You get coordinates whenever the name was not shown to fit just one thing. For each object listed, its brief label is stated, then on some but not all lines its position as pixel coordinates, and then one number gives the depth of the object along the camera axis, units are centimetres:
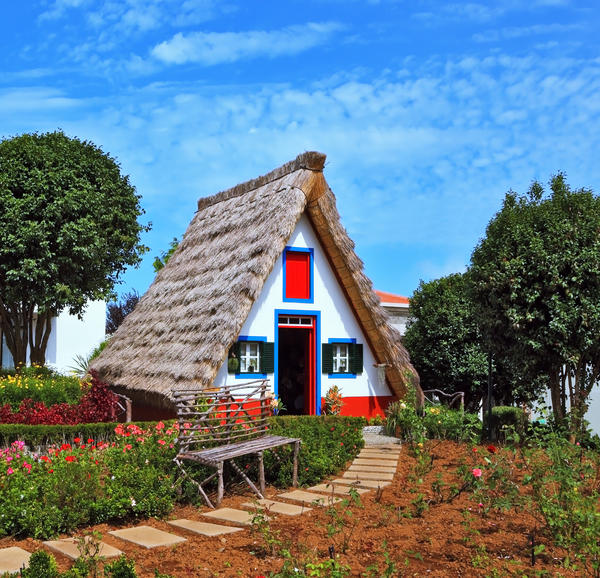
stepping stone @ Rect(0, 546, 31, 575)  557
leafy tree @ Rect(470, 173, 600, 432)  1232
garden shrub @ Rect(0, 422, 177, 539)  669
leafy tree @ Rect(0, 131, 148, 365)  2114
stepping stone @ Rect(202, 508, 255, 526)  709
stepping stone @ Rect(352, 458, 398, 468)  1021
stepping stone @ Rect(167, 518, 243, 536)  668
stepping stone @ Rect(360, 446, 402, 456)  1131
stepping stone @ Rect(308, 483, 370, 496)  850
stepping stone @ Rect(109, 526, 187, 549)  630
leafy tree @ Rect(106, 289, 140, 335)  3185
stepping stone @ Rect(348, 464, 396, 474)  969
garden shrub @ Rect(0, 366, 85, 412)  1697
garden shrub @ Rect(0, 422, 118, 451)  1255
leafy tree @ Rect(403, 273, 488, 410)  2047
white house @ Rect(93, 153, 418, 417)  1356
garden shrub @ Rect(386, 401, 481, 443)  1188
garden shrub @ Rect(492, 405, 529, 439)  1757
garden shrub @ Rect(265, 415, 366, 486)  914
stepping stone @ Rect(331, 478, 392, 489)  873
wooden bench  805
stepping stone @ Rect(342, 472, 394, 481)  923
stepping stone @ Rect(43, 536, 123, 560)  591
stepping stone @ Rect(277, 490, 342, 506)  801
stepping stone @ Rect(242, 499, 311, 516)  740
